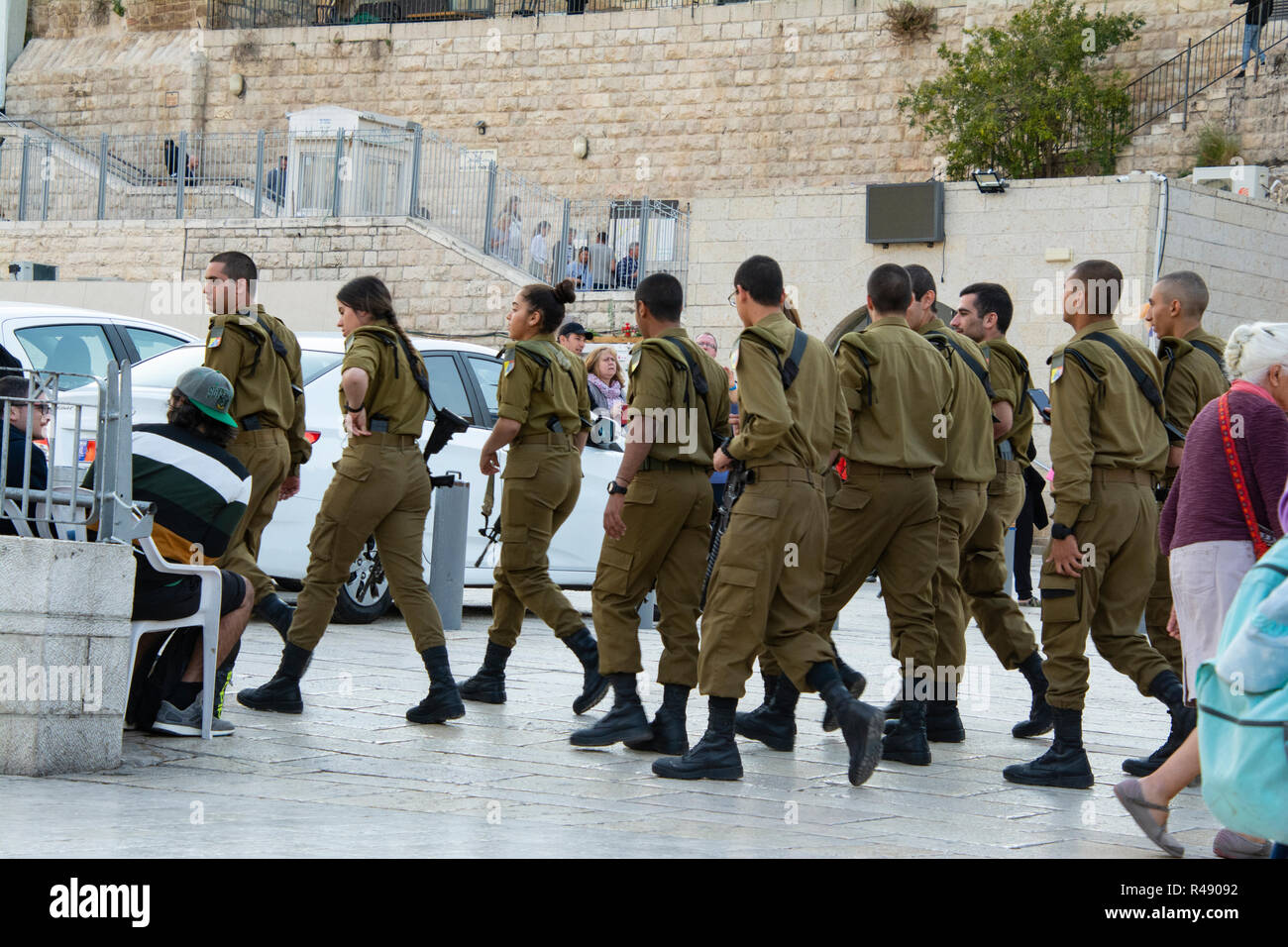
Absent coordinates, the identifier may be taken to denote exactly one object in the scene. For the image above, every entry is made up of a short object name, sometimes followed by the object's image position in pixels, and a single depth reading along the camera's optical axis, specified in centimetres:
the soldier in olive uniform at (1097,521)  1321
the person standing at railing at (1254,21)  5428
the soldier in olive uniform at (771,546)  1292
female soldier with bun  1598
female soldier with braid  1513
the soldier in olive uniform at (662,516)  1387
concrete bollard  2108
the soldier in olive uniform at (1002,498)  1591
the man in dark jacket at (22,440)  1254
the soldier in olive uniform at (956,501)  1491
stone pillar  1208
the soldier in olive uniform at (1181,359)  1466
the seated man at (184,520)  1327
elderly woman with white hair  1127
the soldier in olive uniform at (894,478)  1405
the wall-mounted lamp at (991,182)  3997
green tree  5378
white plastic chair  1319
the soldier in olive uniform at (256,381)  1600
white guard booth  5103
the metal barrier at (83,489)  1252
